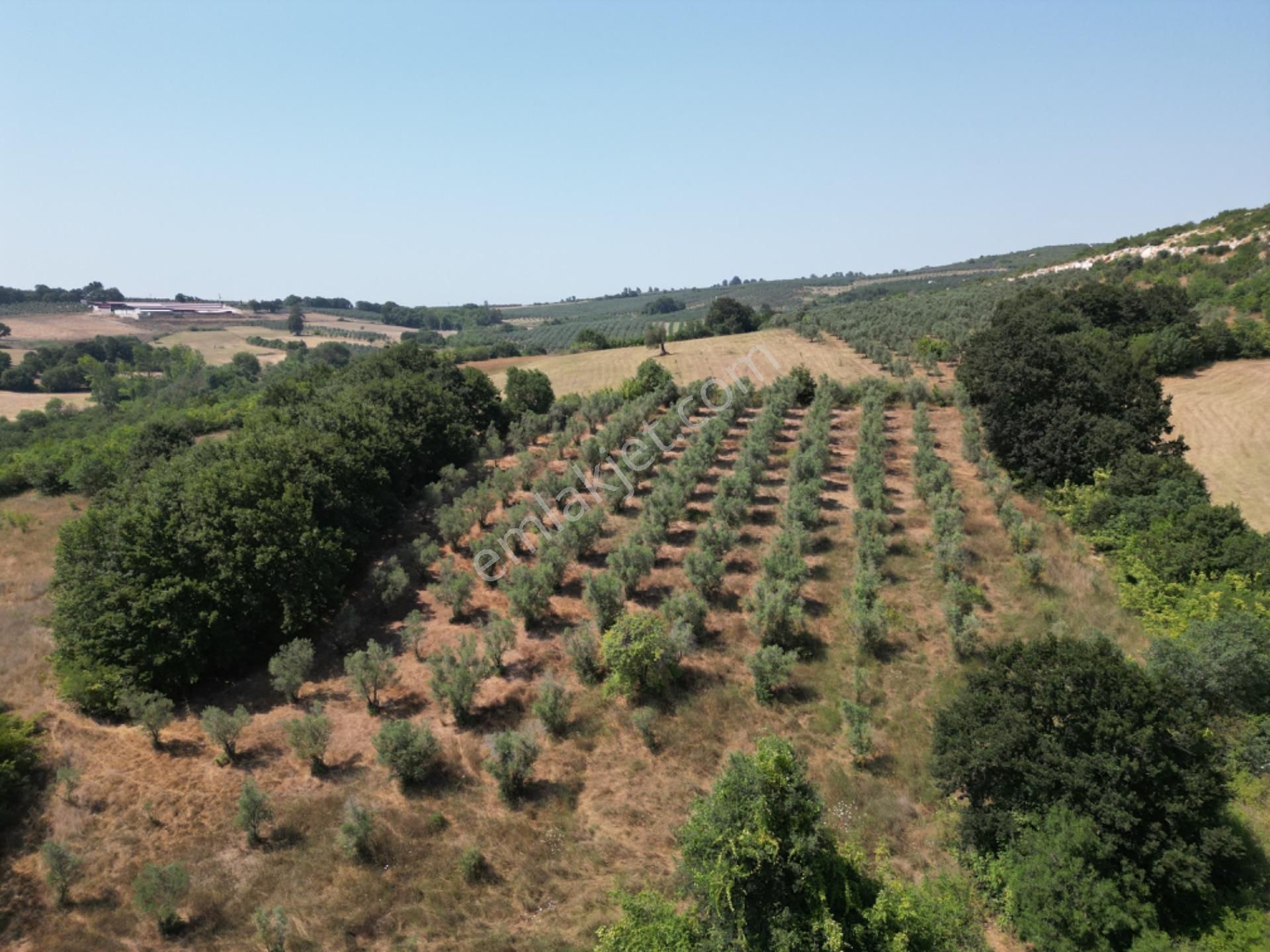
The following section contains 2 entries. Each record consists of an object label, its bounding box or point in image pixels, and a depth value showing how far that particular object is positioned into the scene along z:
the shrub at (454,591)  25.55
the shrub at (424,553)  29.22
